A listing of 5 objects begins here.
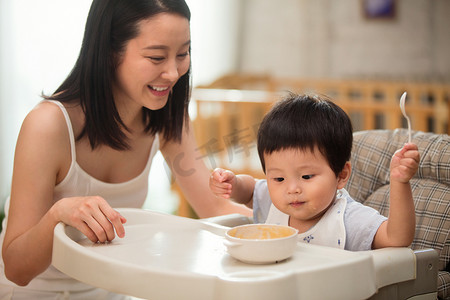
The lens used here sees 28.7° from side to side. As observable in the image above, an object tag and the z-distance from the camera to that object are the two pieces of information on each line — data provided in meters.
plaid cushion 1.48
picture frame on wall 4.59
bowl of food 1.20
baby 1.37
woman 1.45
